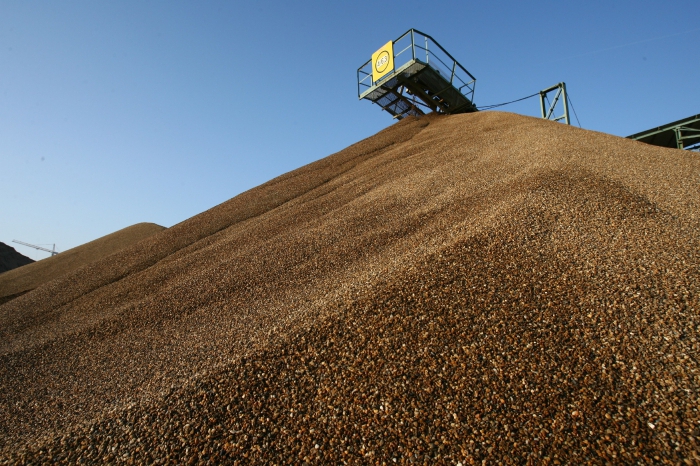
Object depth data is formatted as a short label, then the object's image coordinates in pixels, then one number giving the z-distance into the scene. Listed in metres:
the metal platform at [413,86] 17.69
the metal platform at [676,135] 15.84
